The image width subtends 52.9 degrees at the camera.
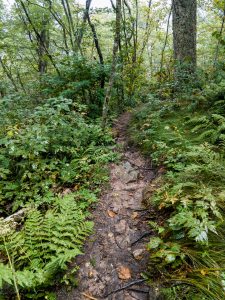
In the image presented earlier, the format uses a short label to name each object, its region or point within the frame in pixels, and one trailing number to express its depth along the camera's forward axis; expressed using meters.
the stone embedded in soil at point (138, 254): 2.81
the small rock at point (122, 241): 3.03
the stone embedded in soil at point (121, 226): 3.29
